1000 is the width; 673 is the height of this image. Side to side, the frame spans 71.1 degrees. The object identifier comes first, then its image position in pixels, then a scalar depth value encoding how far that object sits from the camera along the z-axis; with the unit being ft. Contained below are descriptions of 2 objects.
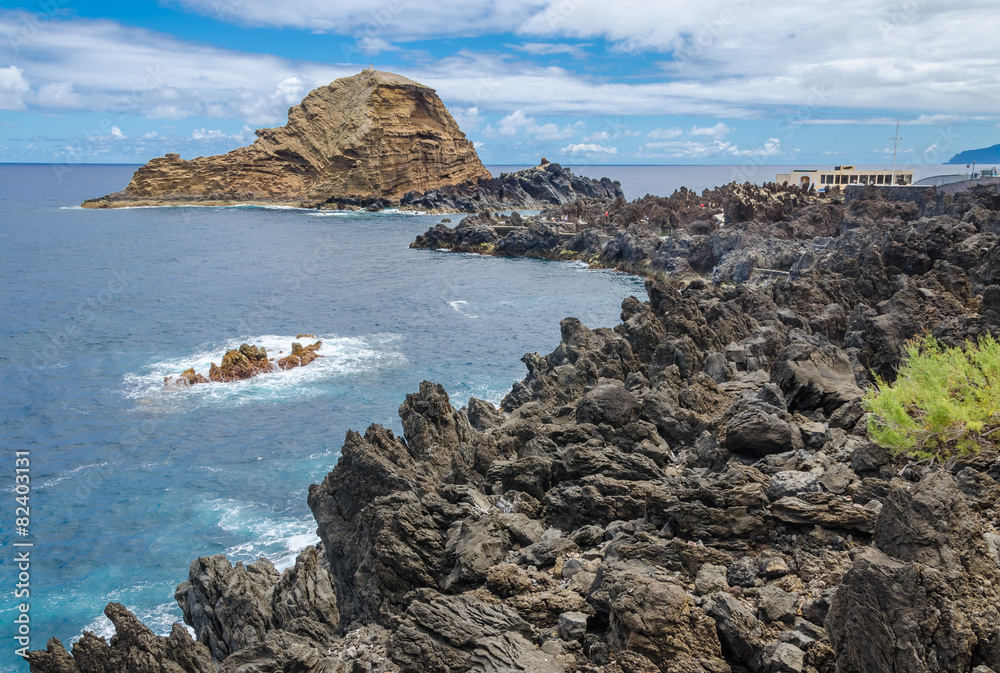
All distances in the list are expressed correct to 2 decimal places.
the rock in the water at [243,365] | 131.54
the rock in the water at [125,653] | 44.75
